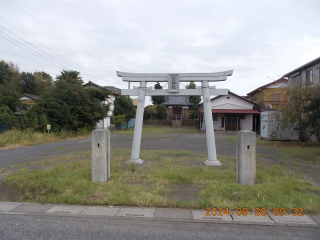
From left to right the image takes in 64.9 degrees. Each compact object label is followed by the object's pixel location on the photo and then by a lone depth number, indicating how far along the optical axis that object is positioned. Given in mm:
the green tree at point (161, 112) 48188
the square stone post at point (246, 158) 6051
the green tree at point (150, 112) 47384
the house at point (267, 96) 28422
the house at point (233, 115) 30578
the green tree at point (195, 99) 52897
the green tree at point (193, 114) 46438
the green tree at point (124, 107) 35094
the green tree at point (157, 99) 54469
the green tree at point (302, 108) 13289
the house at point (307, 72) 16603
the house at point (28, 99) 29250
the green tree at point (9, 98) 23614
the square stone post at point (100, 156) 6324
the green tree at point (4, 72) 38719
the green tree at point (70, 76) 22875
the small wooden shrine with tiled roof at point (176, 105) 41688
